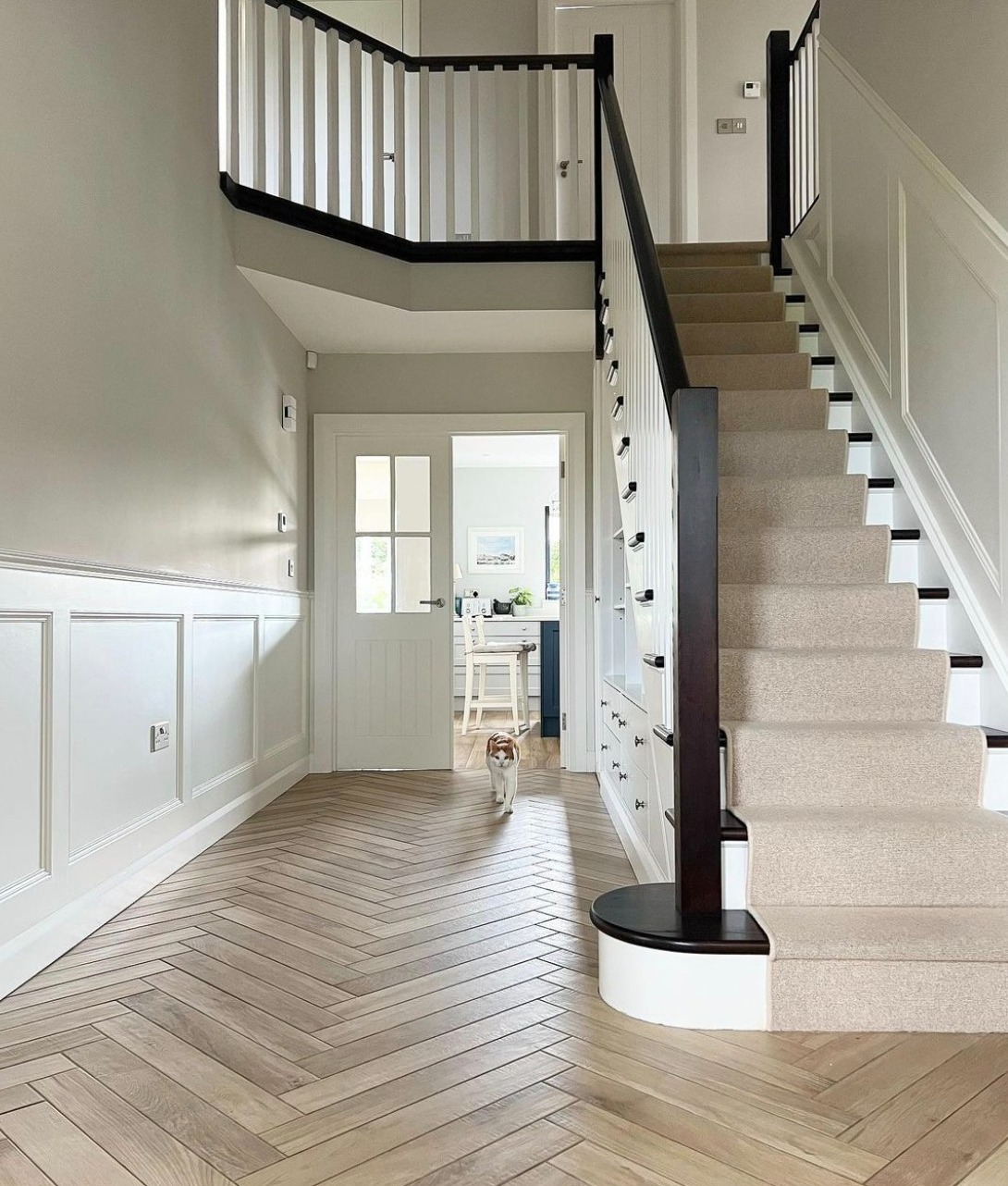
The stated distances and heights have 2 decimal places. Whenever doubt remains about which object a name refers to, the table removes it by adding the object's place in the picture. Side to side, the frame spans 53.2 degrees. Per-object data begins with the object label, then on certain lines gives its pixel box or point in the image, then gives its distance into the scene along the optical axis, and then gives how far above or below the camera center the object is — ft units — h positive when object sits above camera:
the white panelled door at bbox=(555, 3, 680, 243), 19.13 +10.07
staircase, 6.28 -1.18
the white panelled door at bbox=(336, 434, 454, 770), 17.97 +0.08
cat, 13.97 -2.24
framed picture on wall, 33.78 +1.82
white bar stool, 24.70 -1.40
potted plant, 33.17 +0.17
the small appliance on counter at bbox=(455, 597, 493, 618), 32.19 +0.14
